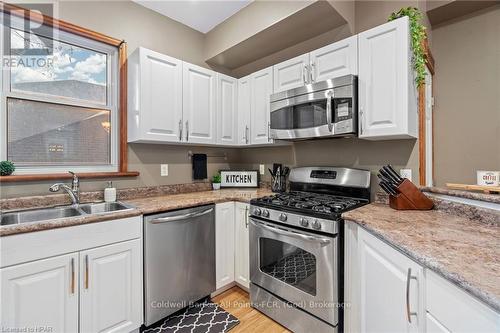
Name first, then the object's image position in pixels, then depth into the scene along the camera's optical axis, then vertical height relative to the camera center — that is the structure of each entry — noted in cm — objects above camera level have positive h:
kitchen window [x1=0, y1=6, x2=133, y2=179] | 174 +56
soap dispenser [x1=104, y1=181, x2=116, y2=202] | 195 -23
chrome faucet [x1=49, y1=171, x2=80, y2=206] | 172 -16
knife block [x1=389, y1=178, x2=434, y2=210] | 154 -21
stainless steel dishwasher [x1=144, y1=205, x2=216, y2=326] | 167 -72
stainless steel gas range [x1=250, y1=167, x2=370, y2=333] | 148 -59
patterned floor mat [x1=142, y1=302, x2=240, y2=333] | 171 -119
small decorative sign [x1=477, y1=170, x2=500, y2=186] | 145 -7
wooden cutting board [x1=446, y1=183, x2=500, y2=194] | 135 -13
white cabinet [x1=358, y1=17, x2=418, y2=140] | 152 +57
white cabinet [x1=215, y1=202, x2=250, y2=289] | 210 -71
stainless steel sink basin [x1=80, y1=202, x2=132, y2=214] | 183 -32
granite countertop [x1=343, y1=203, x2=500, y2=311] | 67 -31
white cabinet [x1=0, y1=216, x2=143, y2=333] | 119 -65
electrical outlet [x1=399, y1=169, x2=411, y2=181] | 176 -5
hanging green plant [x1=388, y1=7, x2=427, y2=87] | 153 +85
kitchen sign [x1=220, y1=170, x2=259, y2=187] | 279 -14
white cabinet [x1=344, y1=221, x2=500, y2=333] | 69 -51
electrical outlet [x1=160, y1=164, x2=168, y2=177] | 243 -3
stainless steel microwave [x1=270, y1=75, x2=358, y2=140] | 173 +47
